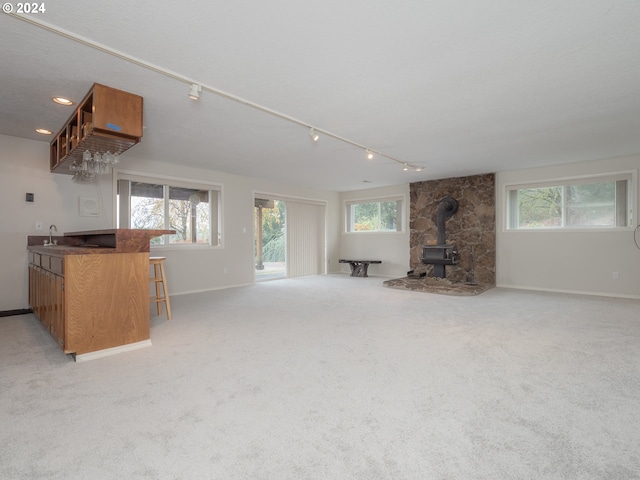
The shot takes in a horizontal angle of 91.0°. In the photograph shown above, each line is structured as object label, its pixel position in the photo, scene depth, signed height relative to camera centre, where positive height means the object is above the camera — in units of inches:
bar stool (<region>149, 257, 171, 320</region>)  148.7 -22.4
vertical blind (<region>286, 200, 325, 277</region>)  305.3 -0.9
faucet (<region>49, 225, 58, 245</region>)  166.6 +5.5
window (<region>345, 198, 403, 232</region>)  314.3 +23.7
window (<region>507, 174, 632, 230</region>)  205.9 +23.4
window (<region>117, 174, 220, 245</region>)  201.6 +21.4
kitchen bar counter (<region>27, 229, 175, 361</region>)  100.1 -18.8
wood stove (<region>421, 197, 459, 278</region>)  251.0 -9.5
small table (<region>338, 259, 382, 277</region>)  308.3 -28.7
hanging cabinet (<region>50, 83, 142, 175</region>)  104.0 +41.0
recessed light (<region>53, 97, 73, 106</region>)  117.3 +52.7
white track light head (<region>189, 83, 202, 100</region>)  103.5 +48.7
